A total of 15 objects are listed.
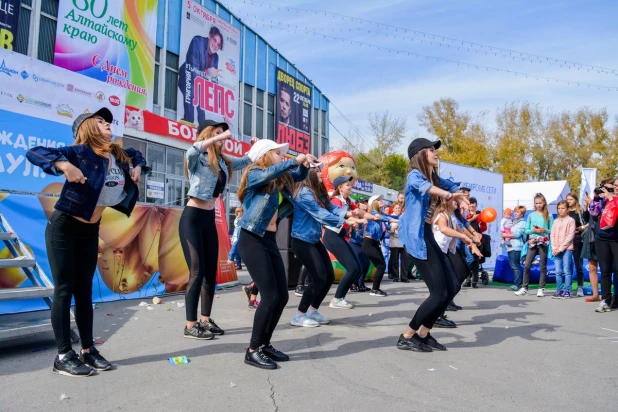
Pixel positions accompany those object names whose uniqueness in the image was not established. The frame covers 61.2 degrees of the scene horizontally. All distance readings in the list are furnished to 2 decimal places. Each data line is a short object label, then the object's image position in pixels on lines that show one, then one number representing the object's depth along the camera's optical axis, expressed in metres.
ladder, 4.55
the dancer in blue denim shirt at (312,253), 6.15
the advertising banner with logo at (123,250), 6.58
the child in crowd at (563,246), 10.07
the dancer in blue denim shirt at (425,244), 4.93
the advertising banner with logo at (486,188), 15.49
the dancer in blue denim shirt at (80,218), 3.90
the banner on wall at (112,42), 16.78
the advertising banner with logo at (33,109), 6.70
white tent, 23.27
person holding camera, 8.21
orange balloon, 11.48
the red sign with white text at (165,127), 12.58
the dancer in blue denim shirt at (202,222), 5.20
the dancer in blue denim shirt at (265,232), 4.32
